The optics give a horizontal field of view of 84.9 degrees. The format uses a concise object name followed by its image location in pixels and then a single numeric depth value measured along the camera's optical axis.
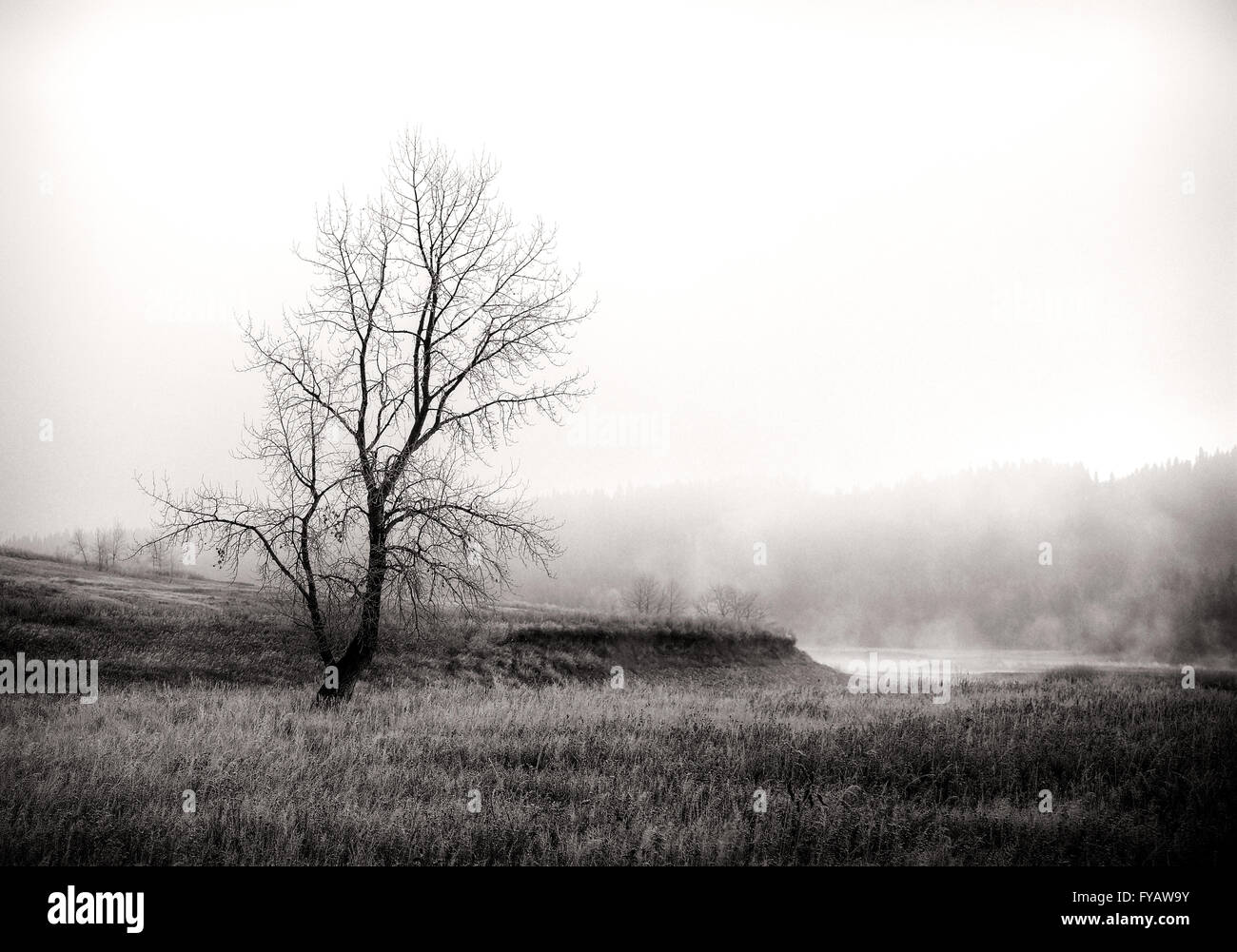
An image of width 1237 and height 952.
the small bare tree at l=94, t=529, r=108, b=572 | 43.26
